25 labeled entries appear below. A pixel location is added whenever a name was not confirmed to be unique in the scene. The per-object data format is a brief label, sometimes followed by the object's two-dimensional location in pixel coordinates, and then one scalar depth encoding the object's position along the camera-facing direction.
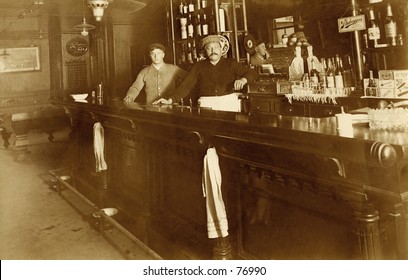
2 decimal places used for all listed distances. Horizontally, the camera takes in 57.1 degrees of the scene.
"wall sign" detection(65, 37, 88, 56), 8.27
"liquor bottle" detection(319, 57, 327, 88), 3.55
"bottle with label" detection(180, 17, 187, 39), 5.03
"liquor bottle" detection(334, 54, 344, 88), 3.44
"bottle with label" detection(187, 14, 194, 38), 4.96
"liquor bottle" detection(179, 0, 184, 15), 5.08
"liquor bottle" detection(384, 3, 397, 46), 3.02
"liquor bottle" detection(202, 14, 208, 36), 4.71
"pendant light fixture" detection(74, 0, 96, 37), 4.79
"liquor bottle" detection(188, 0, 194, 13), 4.92
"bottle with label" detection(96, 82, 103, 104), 4.16
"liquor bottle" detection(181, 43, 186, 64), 5.17
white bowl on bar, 3.96
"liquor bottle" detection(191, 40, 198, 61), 4.97
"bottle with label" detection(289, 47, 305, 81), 3.96
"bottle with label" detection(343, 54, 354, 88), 3.48
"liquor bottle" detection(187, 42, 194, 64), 5.04
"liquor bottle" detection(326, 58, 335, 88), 3.49
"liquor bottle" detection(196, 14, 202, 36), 4.80
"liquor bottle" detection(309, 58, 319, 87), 3.62
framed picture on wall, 8.12
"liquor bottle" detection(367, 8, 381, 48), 3.15
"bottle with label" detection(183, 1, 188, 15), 5.01
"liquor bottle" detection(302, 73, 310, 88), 3.64
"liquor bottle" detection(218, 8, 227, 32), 4.50
